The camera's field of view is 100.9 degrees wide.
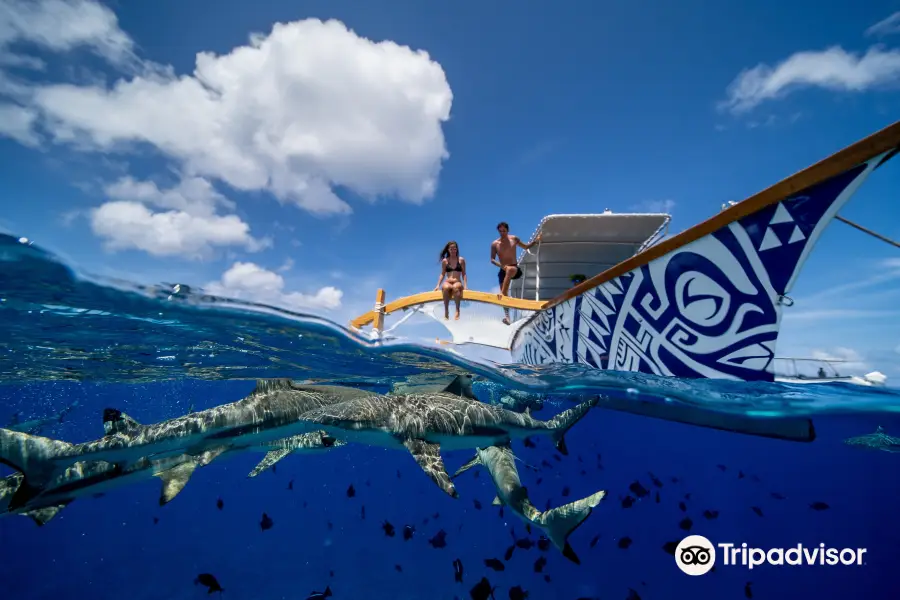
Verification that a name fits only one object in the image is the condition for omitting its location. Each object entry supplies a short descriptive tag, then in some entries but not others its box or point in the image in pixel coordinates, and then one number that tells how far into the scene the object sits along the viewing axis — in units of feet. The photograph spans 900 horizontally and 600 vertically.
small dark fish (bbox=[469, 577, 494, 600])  14.49
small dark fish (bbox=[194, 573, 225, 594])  16.21
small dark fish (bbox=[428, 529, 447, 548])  21.43
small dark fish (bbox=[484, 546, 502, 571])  19.15
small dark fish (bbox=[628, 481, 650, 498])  21.75
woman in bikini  31.22
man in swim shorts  35.60
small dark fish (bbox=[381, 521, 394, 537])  22.70
